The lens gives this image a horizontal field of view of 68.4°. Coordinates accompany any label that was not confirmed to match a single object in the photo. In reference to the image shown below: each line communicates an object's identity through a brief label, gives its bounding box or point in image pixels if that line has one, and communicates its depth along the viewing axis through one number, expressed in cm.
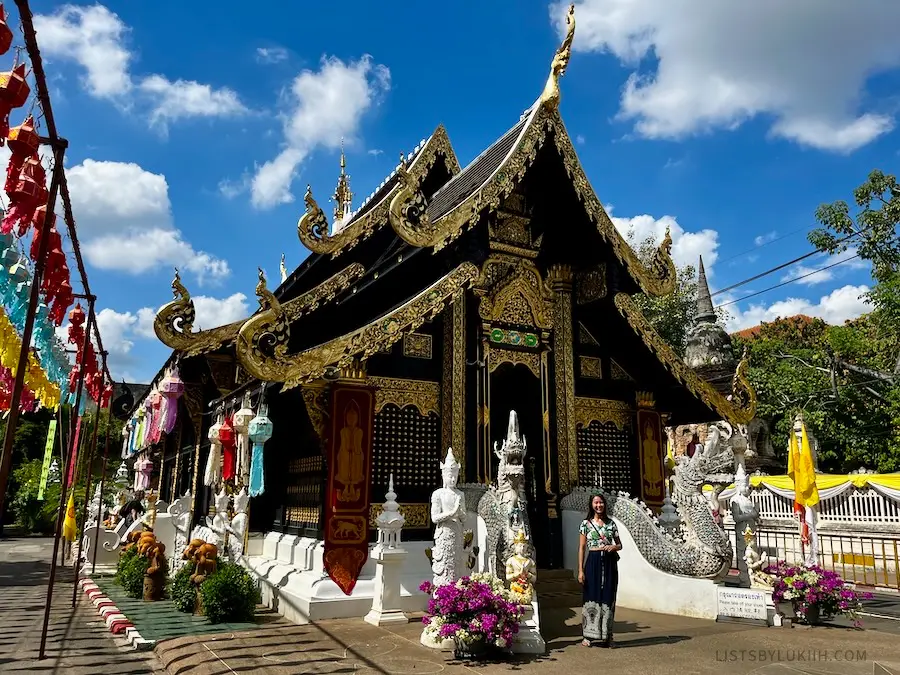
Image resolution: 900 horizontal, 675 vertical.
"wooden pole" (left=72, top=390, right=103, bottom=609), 859
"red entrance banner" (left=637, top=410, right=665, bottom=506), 1041
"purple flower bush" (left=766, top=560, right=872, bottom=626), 727
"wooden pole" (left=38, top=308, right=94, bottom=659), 588
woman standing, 606
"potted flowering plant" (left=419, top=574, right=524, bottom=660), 556
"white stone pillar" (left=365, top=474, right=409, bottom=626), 698
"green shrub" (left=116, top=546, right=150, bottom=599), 926
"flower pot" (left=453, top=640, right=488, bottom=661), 557
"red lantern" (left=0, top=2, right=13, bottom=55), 355
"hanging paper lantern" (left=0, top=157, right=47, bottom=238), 451
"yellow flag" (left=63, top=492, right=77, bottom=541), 1402
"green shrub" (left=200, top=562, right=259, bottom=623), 712
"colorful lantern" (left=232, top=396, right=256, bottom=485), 847
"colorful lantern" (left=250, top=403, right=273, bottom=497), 756
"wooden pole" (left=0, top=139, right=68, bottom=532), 405
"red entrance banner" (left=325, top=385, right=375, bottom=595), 752
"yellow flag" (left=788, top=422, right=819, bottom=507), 1003
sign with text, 729
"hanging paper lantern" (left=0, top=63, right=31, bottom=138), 391
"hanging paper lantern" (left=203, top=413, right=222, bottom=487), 996
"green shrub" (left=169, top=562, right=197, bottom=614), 783
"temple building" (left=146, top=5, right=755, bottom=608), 779
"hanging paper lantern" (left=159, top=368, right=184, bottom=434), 1170
